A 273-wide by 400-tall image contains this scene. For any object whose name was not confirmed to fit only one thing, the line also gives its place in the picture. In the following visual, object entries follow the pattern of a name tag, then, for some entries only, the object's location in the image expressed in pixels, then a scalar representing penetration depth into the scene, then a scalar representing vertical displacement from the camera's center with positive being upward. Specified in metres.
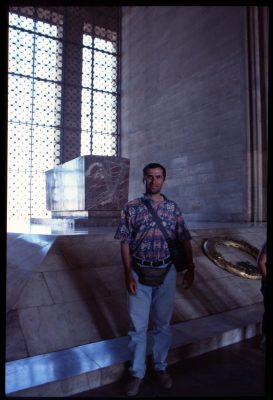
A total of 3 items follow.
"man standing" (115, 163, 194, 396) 2.41 -0.46
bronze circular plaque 4.75 -0.79
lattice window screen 13.26 +4.95
